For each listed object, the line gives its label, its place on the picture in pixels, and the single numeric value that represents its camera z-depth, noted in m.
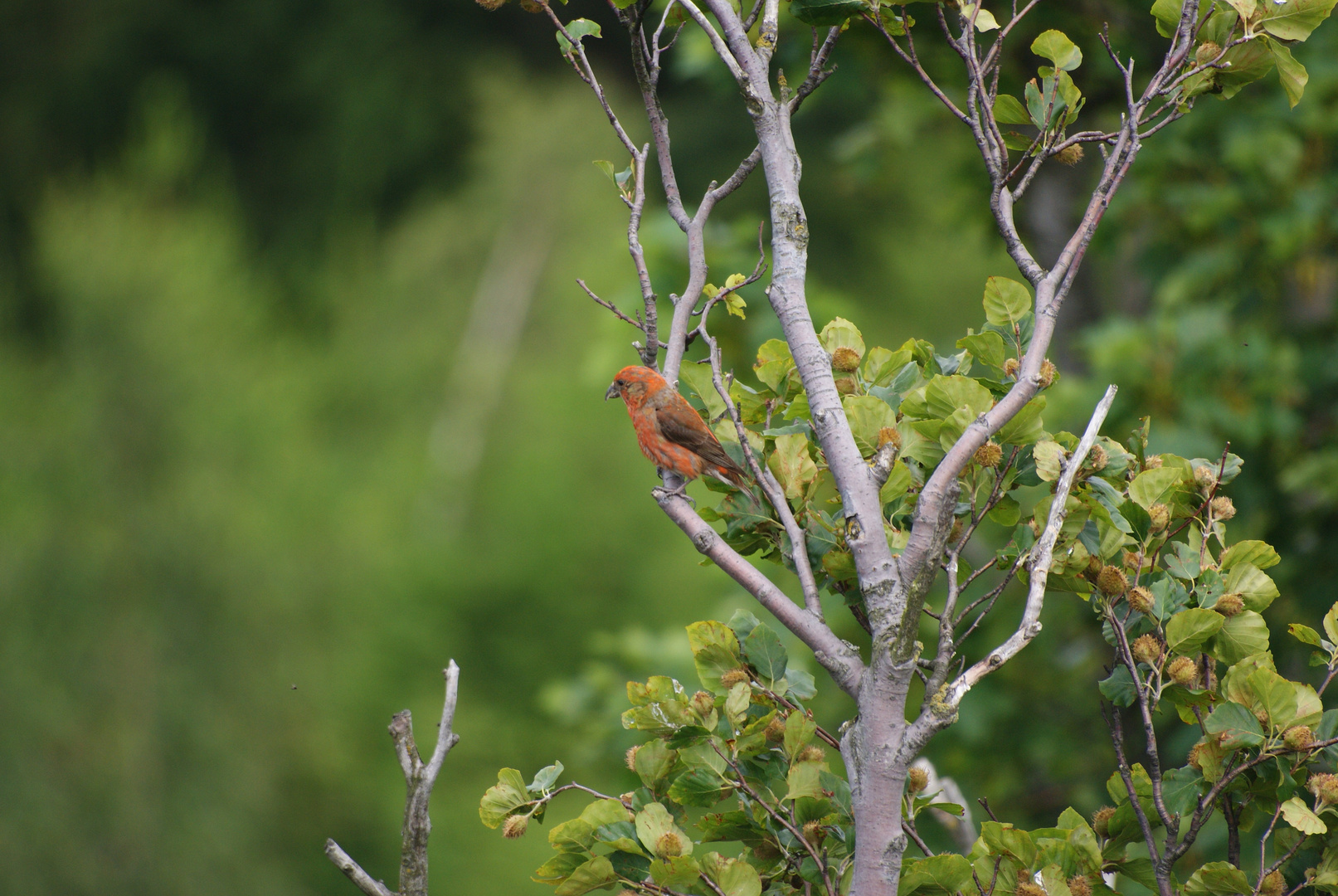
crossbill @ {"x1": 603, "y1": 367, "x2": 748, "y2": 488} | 20.29
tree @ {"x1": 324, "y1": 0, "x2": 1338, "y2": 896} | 19.55
